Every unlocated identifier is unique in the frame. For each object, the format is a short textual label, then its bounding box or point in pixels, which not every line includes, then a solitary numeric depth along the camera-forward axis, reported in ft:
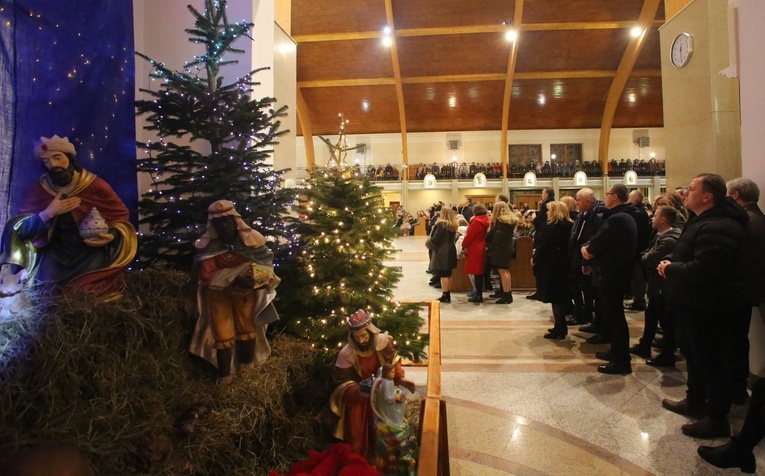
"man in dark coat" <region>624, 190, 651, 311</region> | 15.17
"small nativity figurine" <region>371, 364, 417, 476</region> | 6.29
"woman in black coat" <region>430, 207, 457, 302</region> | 20.51
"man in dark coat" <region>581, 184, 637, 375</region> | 11.70
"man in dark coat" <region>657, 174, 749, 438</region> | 8.34
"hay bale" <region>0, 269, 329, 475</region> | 4.37
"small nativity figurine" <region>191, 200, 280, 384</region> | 6.51
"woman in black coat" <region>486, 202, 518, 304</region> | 19.98
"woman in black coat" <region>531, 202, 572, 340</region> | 14.66
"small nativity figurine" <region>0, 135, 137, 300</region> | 5.33
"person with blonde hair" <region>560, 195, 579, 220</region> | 17.63
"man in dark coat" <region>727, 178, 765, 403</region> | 8.83
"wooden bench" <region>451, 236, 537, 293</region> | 23.76
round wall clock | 23.17
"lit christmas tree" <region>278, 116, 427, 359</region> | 9.03
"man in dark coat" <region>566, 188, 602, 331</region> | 13.79
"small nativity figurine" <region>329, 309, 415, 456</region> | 6.75
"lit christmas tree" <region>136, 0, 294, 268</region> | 8.11
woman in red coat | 20.57
